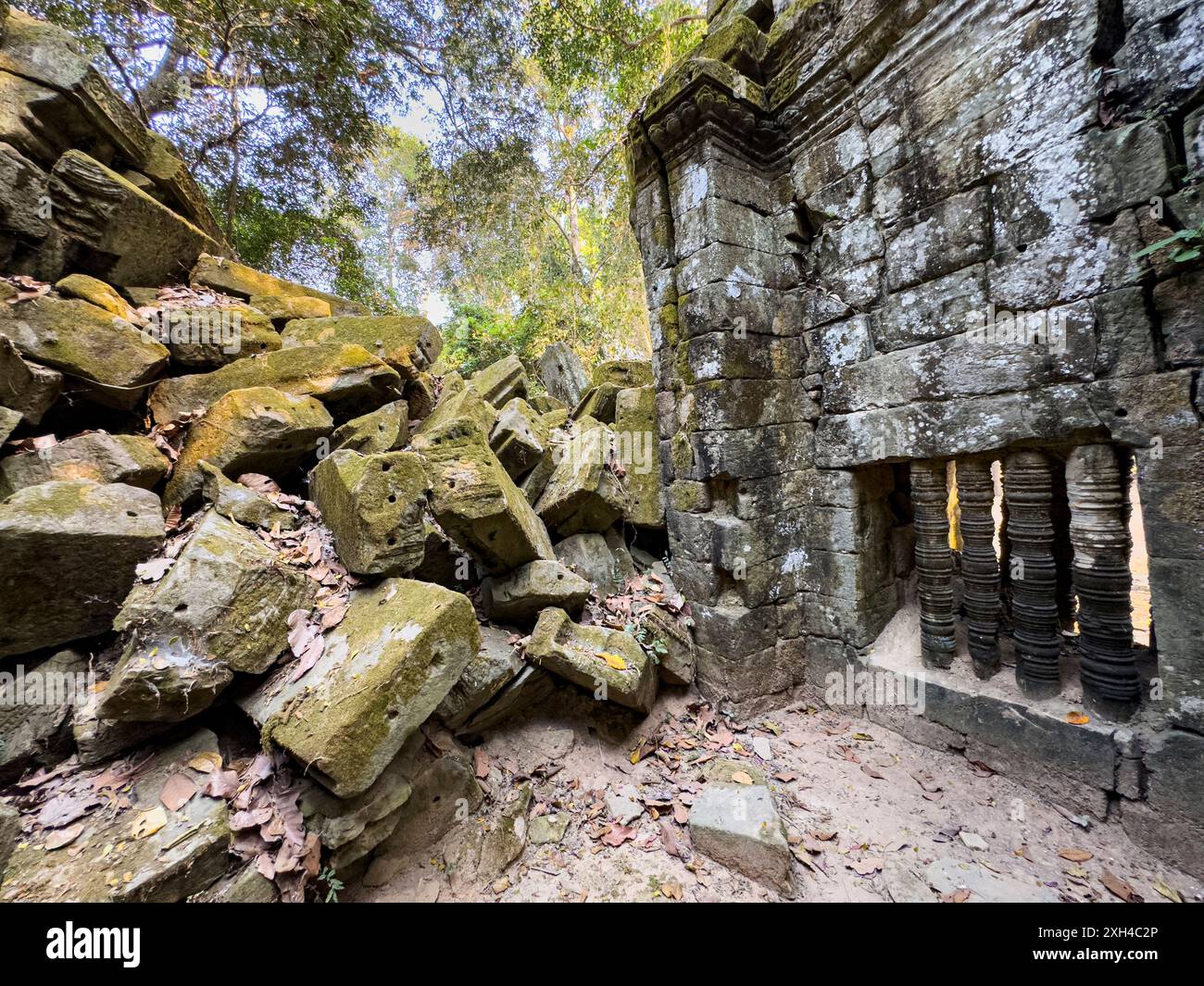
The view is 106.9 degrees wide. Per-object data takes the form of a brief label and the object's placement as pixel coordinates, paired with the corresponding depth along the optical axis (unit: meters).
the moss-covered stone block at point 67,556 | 1.94
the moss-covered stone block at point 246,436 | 2.94
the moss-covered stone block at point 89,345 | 2.71
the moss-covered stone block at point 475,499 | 2.63
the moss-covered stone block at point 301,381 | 3.32
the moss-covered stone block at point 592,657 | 2.79
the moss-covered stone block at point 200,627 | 1.88
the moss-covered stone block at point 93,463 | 2.43
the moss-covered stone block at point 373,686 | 1.83
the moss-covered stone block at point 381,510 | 2.40
